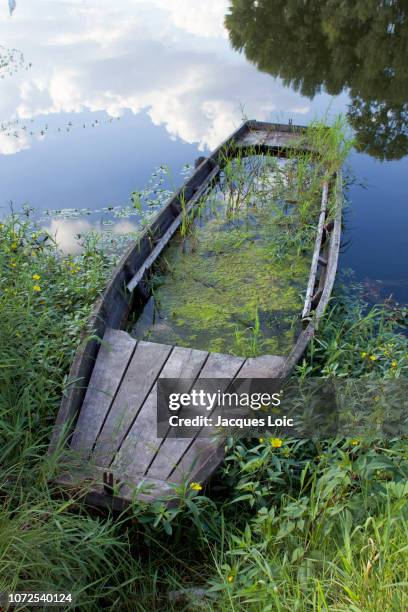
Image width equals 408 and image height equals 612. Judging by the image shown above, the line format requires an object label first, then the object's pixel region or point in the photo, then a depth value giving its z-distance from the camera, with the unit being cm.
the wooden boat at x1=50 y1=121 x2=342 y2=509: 217
